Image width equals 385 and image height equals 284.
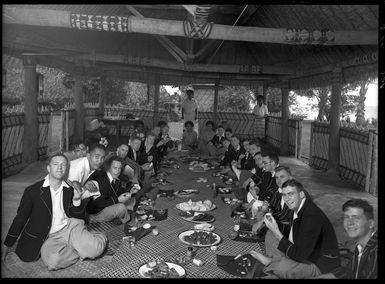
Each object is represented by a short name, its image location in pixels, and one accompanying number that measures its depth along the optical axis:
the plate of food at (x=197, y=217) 5.39
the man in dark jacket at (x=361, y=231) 3.04
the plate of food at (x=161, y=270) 3.69
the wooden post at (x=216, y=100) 16.53
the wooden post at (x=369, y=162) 7.86
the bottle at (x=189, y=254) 4.17
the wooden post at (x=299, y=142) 12.99
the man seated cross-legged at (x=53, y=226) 3.98
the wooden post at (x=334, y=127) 9.66
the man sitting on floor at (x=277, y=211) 4.25
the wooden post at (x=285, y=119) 13.81
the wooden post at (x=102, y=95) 16.25
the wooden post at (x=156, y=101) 15.35
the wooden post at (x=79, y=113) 13.78
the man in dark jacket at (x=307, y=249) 3.58
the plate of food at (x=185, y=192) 6.95
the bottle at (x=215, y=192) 7.01
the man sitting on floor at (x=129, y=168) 6.65
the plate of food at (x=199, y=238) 4.56
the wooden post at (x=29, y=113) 9.52
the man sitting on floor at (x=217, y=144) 12.15
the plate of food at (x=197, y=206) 5.88
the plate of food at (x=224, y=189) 7.23
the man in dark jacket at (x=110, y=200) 5.38
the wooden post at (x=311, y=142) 11.68
